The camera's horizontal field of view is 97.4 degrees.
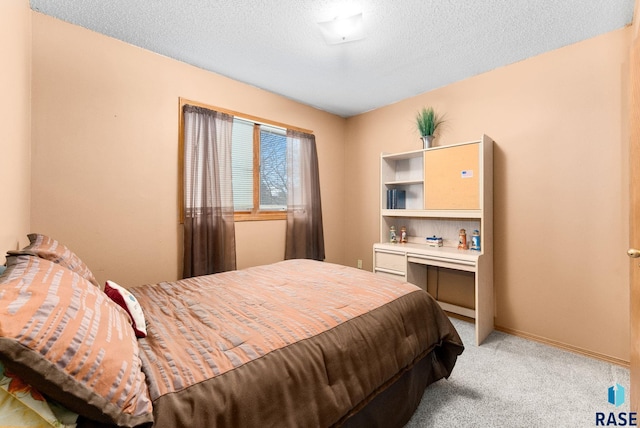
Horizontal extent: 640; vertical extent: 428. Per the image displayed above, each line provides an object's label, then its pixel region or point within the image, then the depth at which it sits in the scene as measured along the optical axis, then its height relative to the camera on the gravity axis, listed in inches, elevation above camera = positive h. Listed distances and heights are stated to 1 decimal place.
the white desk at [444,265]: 98.4 -20.8
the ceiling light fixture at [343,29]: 80.4 +55.8
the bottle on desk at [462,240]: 114.7 -10.9
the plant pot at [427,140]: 123.3 +32.4
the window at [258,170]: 123.8 +21.7
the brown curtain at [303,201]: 138.5 +7.6
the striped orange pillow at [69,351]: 24.8 -13.0
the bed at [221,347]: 27.2 -19.5
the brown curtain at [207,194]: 105.6 +9.2
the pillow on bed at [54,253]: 49.2 -6.1
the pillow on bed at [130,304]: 45.9 -15.2
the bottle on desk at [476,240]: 109.7 -10.7
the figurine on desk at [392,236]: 136.8 -10.5
